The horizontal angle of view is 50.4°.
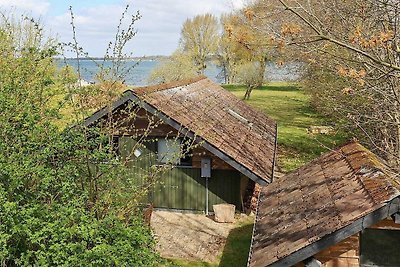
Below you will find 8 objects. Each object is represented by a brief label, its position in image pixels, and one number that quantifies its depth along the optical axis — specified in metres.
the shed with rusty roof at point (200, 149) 13.97
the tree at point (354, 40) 7.00
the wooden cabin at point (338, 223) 6.24
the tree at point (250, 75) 46.78
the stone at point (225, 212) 14.75
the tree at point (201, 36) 63.03
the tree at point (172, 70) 41.78
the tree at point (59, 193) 6.64
